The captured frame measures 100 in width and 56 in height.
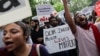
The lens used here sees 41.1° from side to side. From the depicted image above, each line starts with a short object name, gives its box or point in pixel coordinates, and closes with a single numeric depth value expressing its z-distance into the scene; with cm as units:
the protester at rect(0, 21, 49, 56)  115
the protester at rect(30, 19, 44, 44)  260
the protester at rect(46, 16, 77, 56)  242
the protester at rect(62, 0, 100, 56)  162
